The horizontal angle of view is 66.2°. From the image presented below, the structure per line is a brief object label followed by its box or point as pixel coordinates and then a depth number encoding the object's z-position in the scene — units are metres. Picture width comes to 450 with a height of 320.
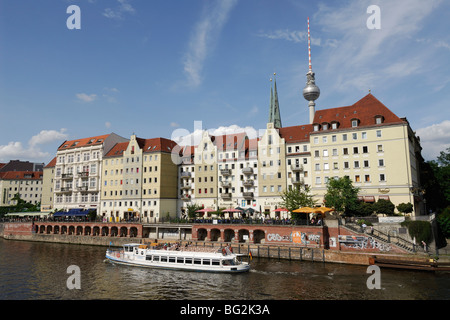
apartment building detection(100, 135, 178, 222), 92.88
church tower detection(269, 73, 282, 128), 171.18
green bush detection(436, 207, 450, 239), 66.00
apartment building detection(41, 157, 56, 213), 117.22
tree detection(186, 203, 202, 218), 81.57
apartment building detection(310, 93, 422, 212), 67.50
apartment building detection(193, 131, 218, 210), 88.69
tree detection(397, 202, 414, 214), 63.12
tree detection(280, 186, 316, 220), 64.88
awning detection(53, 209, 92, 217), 93.86
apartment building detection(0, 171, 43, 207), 155.00
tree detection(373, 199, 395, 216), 63.38
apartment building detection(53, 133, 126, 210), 104.31
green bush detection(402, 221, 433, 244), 53.48
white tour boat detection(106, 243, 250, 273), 48.88
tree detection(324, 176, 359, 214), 63.31
